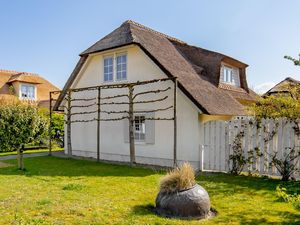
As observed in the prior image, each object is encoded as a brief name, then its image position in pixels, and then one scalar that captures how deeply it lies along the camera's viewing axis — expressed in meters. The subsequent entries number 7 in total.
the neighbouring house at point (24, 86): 39.19
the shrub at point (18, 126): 13.02
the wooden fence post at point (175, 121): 12.82
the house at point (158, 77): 13.62
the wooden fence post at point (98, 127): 16.09
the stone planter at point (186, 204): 6.80
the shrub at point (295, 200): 5.36
